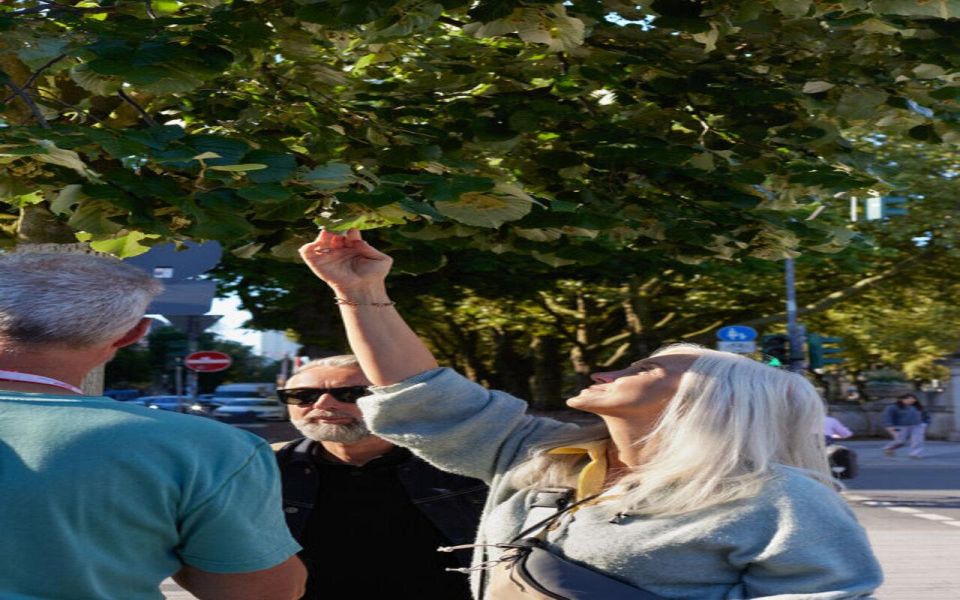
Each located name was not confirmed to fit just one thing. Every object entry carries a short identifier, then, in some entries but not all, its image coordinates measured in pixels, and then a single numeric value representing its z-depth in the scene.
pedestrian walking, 24.53
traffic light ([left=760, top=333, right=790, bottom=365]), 19.45
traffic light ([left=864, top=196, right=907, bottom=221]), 16.63
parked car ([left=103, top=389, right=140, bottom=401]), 35.56
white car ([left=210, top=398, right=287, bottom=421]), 28.81
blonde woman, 2.23
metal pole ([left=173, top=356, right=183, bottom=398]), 18.67
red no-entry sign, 19.48
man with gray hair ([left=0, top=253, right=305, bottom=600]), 1.85
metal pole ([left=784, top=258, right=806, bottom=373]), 20.03
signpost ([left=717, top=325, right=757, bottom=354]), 20.34
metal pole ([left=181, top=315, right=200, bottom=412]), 12.22
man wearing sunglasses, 3.36
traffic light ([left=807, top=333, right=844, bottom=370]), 20.41
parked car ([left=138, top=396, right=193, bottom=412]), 27.27
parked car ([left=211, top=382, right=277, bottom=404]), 39.88
